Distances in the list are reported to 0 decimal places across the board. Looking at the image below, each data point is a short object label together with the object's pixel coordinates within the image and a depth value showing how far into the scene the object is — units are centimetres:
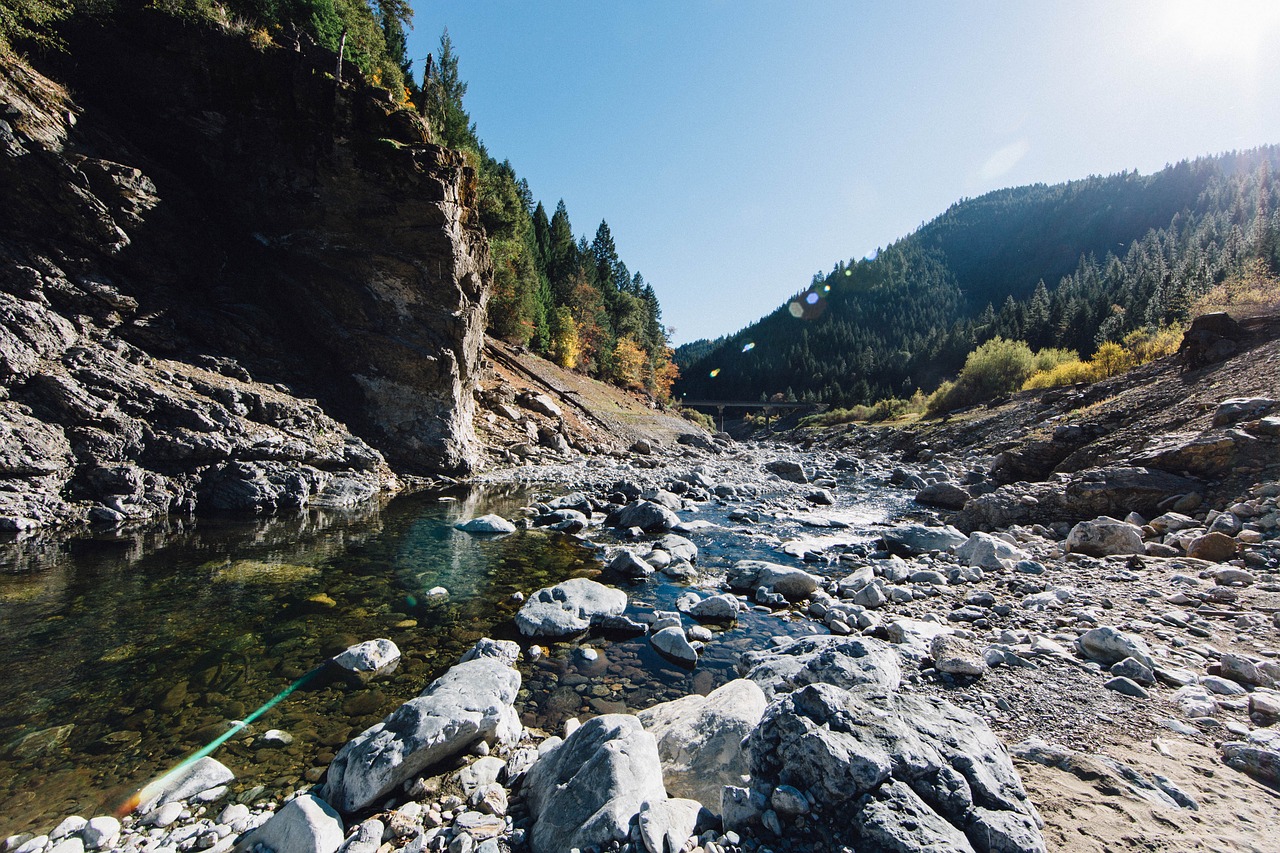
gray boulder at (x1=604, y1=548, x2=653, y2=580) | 905
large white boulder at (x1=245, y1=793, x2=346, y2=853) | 302
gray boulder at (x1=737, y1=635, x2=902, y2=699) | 426
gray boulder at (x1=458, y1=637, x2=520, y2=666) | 560
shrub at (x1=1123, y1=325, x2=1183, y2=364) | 2558
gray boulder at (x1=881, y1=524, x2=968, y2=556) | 977
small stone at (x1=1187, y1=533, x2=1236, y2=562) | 708
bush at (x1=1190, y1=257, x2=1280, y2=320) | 1820
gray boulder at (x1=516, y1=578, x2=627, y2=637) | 648
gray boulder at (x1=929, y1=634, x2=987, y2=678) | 472
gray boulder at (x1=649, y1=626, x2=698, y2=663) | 584
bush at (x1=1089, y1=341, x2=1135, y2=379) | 2797
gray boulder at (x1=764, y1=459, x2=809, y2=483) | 2539
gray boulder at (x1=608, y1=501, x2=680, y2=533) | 1288
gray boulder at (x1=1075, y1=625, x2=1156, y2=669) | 452
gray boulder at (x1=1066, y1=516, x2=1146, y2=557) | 811
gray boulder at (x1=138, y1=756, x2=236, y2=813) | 354
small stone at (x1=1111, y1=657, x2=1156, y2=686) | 424
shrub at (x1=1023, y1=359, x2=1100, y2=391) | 3098
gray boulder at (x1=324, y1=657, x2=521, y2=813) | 347
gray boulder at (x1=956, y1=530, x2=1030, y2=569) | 831
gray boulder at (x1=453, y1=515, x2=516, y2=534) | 1204
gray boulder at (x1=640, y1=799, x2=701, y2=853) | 246
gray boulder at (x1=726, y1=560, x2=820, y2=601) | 782
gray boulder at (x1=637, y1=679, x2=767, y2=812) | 325
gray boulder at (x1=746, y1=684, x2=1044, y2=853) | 220
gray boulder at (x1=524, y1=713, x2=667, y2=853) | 270
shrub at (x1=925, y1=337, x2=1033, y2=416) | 4275
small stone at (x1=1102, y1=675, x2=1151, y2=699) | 403
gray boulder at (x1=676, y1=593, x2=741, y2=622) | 712
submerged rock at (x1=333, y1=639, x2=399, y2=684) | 538
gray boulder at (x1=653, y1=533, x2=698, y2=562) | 1022
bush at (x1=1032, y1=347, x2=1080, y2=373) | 4212
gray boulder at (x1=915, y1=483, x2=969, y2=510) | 1552
